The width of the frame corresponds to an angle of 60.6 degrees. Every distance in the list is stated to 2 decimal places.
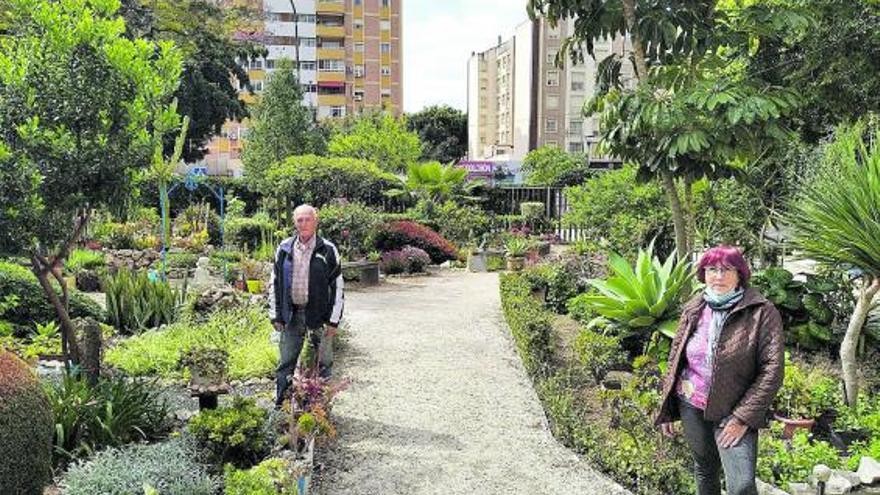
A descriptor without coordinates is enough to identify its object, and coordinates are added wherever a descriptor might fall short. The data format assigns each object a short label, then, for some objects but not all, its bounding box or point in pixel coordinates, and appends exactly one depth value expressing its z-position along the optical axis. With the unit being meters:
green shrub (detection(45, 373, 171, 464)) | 4.65
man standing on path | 5.75
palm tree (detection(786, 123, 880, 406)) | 5.57
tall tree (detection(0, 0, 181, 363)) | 4.75
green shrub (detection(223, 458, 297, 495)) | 3.83
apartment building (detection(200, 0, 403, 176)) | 68.31
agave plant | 7.36
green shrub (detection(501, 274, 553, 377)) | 7.30
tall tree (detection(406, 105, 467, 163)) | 65.56
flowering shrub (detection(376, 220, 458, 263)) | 16.94
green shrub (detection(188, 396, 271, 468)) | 4.57
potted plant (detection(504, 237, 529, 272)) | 15.56
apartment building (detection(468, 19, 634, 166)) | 63.13
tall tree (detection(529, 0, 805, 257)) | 5.98
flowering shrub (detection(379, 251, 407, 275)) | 15.67
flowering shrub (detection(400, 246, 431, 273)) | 15.90
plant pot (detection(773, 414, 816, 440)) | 5.26
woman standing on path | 3.45
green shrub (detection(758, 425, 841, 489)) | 4.58
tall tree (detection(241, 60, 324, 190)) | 30.77
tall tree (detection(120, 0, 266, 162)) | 25.94
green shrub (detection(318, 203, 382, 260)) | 14.98
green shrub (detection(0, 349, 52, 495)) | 3.46
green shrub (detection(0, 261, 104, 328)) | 8.13
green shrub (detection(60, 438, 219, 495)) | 3.93
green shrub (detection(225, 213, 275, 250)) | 17.23
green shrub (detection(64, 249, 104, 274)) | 12.72
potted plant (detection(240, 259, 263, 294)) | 11.14
